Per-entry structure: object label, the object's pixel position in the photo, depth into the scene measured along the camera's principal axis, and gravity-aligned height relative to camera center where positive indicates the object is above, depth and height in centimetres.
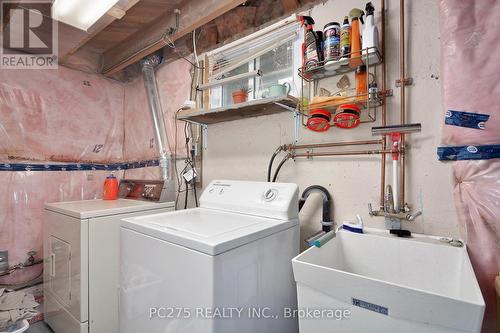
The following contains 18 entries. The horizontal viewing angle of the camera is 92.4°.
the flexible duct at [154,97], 228 +68
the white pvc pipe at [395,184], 117 -9
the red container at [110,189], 217 -21
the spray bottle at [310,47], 132 +67
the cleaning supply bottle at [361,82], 122 +44
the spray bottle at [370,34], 115 +64
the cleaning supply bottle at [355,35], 120 +66
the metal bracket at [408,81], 119 +42
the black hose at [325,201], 133 -20
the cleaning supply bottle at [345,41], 122 +64
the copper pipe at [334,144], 127 +12
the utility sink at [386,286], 64 -41
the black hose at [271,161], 159 +3
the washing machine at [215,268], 86 -42
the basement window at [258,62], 160 +78
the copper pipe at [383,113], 122 +27
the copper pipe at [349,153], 122 +7
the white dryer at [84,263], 148 -64
